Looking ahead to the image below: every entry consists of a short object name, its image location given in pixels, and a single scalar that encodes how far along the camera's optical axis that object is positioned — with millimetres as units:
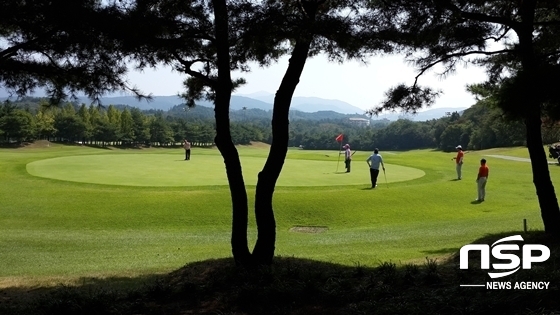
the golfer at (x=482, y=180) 17000
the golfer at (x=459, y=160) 21766
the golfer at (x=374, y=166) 18953
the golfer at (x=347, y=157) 24250
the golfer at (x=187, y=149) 32925
